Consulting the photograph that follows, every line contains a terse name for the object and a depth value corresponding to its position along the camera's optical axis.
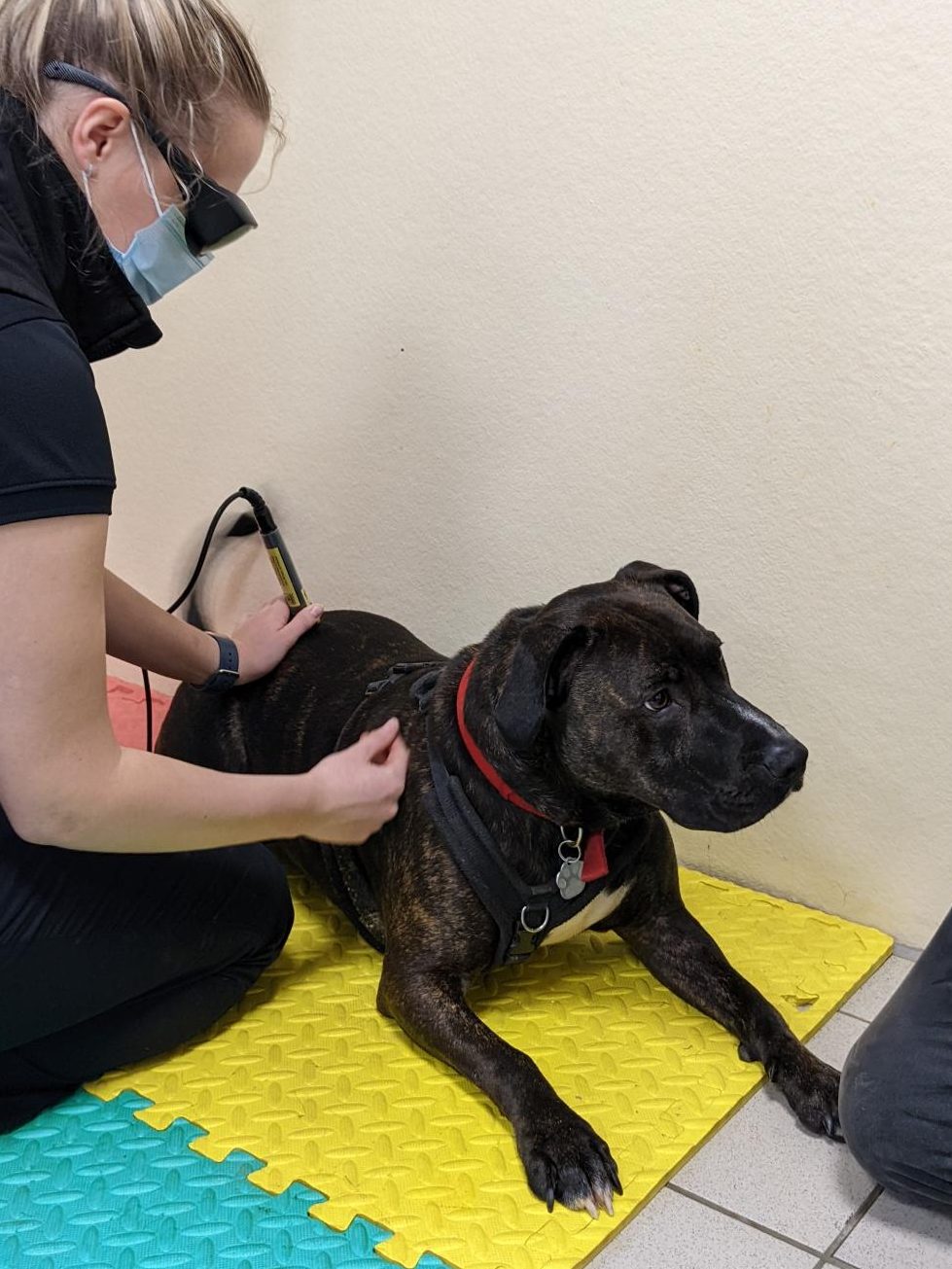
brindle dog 1.85
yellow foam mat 1.74
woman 1.55
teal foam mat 1.67
